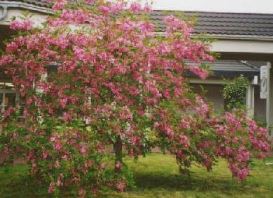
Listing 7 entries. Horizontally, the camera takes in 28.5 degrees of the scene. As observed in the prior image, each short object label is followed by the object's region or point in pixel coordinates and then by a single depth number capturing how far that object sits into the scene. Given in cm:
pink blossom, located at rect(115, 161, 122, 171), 916
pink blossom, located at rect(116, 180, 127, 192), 853
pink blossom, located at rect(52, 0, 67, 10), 990
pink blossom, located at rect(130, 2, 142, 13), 991
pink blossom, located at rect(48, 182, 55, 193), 806
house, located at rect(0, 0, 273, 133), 1599
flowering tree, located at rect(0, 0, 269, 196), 855
